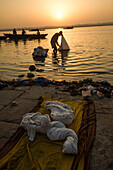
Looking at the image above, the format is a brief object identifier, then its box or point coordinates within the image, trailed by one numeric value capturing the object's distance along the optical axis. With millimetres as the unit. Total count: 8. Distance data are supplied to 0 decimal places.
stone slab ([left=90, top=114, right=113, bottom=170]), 2264
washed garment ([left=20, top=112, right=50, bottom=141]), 2789
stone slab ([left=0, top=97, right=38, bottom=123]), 3547
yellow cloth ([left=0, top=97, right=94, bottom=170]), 2211
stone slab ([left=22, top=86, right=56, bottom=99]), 4828
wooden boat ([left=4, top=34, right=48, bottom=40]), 36812
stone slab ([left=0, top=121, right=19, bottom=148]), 2857
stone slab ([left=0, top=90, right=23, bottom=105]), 4461
